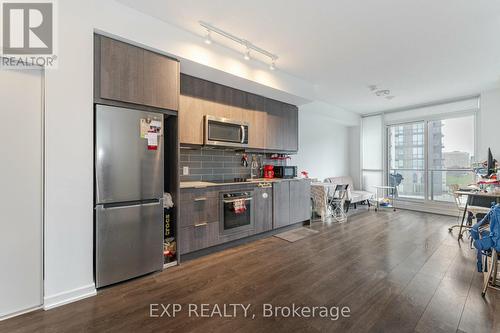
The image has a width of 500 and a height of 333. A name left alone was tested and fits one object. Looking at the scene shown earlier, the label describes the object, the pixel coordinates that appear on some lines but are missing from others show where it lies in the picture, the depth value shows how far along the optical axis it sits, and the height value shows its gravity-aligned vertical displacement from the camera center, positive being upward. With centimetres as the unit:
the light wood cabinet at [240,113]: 318 +90
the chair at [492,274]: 218 -109
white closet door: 185 -21
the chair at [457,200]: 430 -66
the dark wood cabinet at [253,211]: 291 -71
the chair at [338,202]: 507 -86
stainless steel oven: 328 -69
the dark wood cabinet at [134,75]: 222 +98
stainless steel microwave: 331 +53
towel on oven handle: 338 -61
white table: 633 -81
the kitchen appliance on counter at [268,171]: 450 -10
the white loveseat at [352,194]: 590 -77
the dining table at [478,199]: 359 -59
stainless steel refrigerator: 220 -32
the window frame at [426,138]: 527 +76
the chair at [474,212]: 367 -75
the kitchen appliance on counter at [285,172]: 447 -12
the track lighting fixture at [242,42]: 265 +163
